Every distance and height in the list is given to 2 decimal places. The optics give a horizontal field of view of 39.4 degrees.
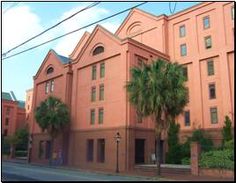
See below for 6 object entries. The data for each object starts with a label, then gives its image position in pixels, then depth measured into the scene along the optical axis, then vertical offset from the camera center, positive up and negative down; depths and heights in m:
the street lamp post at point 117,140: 31.84 +1.44
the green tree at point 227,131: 34.15 +2.52
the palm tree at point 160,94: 26.03 +4.81
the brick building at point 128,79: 36.09 +8.54
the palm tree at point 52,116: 39.28 +4.62
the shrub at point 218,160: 25.96 -0.35
